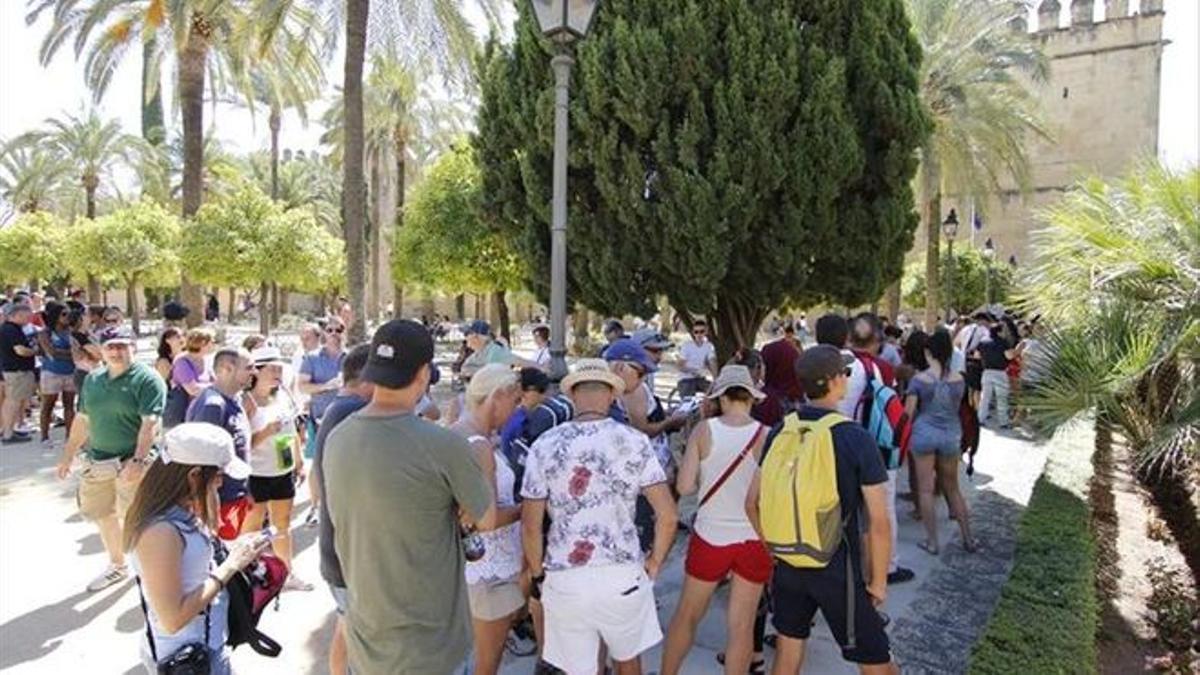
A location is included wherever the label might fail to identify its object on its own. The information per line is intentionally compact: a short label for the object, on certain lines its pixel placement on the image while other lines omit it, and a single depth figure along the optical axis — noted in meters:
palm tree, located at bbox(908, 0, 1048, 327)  17.86
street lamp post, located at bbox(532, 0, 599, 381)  5.01
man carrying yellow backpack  3.10
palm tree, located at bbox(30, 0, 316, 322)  13.94
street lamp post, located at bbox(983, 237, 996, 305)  28.82
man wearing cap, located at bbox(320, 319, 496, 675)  2.39
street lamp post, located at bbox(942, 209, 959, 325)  17.25
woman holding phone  2.45
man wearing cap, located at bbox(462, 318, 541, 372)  7.35
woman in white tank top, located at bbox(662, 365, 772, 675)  3.54
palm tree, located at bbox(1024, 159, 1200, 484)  5.09
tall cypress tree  8.59
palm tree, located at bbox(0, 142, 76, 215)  32.00
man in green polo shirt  4.95
